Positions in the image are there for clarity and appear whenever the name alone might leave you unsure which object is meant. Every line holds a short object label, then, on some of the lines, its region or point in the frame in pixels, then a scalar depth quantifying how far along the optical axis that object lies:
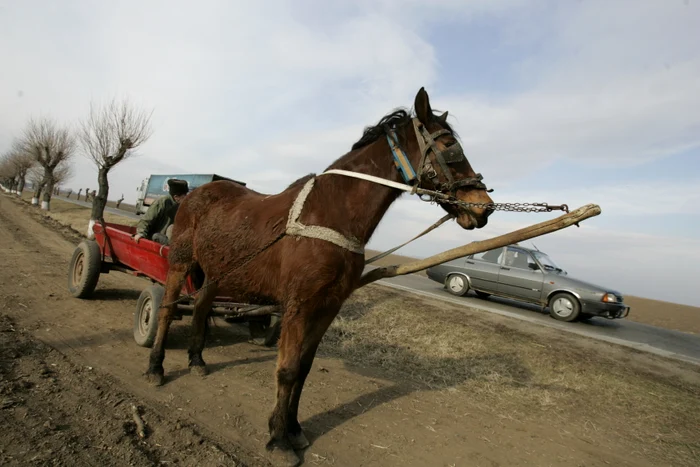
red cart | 4.53
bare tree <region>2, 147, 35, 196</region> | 44.78
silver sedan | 10.38
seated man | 5.64
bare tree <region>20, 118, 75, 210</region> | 30.41
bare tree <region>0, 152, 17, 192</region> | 51.88
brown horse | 2.68
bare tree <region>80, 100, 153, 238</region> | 19.08
